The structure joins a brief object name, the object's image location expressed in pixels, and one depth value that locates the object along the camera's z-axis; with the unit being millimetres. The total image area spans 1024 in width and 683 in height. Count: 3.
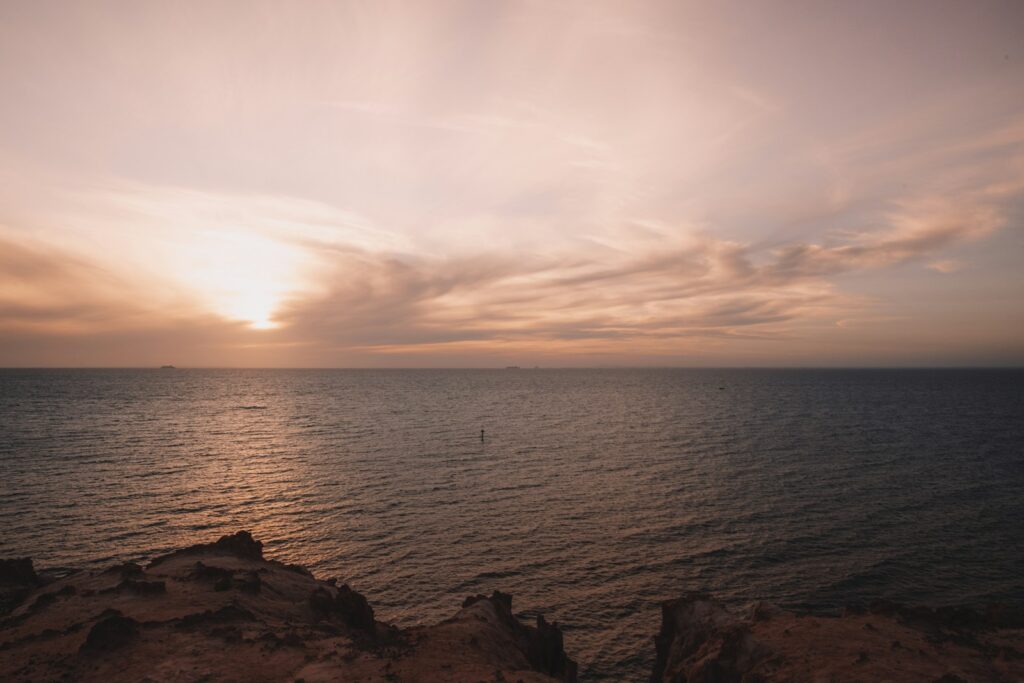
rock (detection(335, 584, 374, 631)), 22938
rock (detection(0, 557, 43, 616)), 24091
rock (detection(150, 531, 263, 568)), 28817
